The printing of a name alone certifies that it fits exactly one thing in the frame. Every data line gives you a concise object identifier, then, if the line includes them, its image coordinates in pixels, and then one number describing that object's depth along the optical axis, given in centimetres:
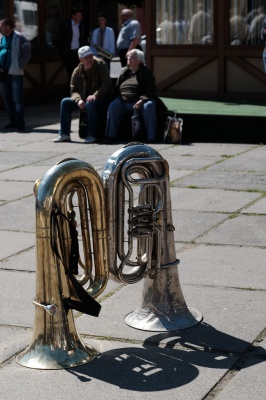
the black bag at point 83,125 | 1719
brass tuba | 602
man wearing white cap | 1667
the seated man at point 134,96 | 1619
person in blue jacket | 1877
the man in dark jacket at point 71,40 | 2376
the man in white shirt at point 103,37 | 2280
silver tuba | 642
